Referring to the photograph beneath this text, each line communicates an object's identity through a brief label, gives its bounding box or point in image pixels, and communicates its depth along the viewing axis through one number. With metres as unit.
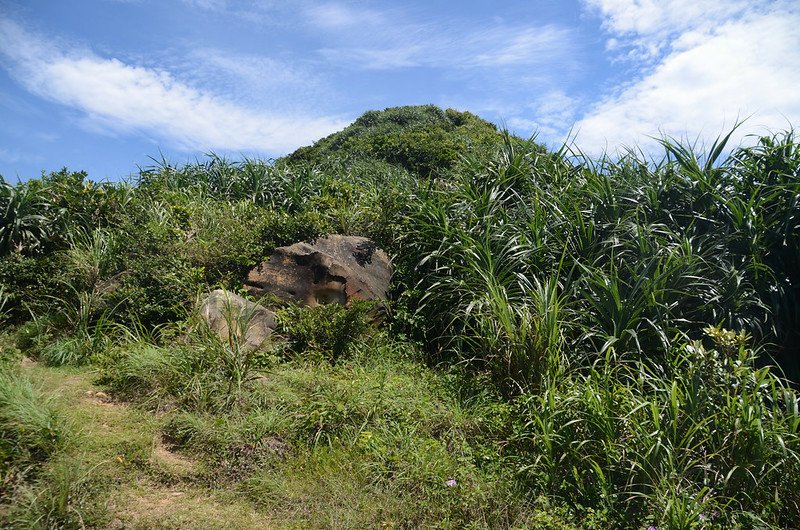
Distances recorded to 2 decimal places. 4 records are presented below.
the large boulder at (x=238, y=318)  6.04
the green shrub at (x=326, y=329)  6.58
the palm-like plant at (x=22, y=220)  7.93
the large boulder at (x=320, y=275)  7.45
